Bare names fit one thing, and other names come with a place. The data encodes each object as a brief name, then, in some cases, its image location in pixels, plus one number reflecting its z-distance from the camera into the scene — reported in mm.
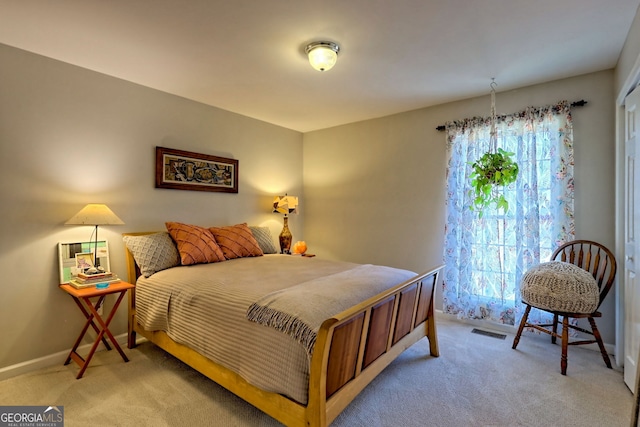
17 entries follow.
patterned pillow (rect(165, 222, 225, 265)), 2889
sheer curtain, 2918
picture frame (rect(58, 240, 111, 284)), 2596
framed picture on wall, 3275
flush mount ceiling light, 2299
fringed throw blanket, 1579
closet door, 2086
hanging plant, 2887
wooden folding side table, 2352
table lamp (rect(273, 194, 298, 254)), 4328
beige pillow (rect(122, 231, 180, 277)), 2711
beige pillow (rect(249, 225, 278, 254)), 3768
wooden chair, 2447
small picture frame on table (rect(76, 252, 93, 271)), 2672
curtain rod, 2811
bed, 1553
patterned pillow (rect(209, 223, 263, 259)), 3276
